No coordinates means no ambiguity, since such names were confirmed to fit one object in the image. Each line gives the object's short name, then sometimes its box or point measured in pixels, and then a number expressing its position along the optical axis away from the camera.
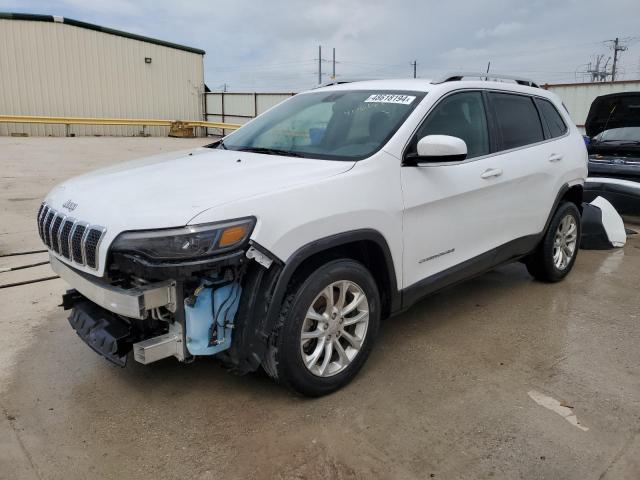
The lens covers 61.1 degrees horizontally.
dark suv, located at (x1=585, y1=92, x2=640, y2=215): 7.59
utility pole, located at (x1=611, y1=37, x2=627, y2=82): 57.02
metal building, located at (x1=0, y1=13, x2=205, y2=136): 22.94
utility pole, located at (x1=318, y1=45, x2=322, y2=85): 60.36
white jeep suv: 2.55
